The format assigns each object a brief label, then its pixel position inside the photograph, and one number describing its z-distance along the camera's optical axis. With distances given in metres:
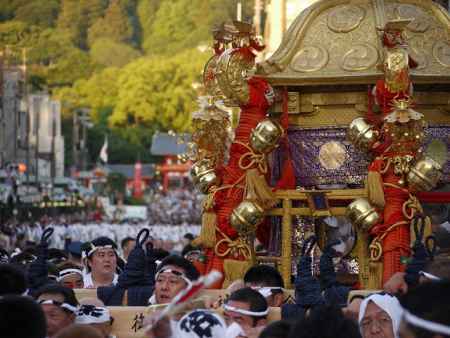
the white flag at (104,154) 116.75
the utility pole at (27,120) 75.31
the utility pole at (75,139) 115.38
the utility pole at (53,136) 86.44
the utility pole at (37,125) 73.78
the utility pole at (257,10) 63.03
